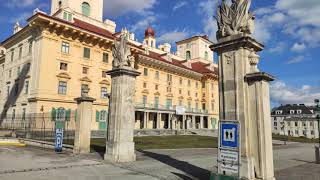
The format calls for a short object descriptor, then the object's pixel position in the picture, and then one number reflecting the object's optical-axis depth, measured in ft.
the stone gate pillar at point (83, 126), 49.03
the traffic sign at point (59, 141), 53.01
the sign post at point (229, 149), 19.51
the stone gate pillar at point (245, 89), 25.36
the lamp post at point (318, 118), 48.55
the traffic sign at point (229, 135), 19.53
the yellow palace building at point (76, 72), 112.57
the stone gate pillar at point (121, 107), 41.70
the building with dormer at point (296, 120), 319.68
